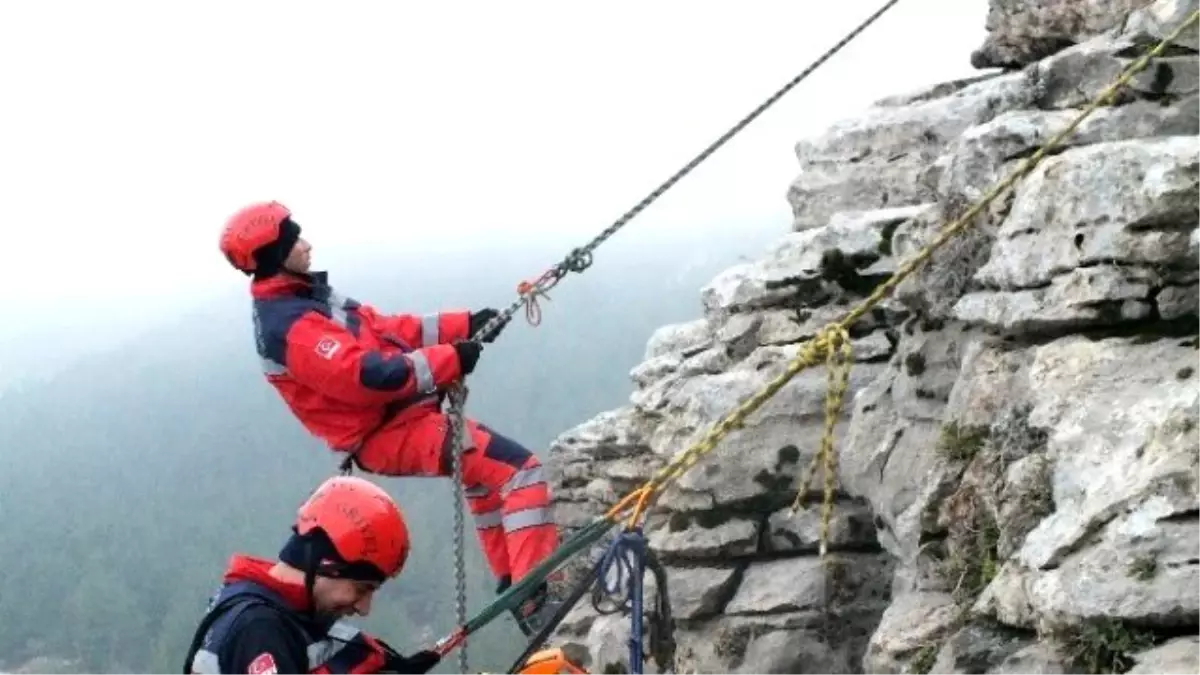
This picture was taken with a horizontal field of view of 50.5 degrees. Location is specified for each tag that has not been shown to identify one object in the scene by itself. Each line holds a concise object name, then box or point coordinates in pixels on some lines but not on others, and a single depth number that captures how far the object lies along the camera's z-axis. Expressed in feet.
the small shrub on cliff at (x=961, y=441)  24.56
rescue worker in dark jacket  19.20
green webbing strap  25.54
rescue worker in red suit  31.78
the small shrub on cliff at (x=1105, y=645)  18.06
